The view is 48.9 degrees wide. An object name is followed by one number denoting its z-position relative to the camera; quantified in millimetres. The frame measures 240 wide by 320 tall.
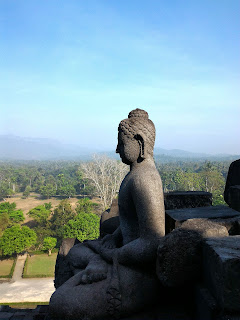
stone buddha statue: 2404
